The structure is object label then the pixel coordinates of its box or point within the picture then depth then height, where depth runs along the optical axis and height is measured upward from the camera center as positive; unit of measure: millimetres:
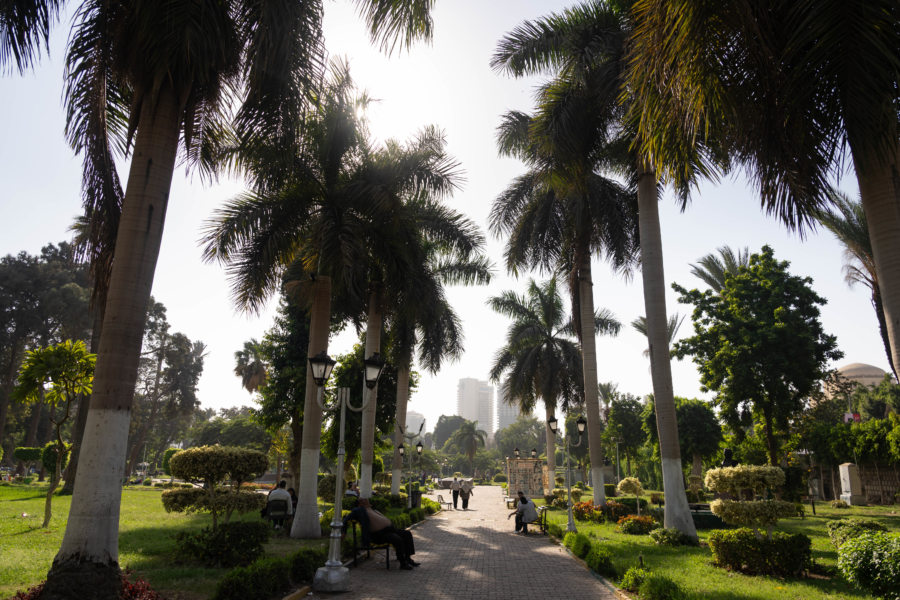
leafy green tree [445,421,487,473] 93562 +42
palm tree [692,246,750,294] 30734 +9903
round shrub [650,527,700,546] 11867 -2145
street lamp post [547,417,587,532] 13836 +389
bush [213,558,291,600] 6543 -1827
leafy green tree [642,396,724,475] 32750 +641
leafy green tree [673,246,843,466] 21531 +3942
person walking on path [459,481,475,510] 29188 -2942
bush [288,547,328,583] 8336 -1979
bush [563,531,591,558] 10836 -2182
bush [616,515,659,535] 14883 -2329
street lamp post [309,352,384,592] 8016 -1906
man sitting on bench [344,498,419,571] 9812 -1738
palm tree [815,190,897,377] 22312 +8732
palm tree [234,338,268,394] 46312 +5927
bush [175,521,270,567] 8914 -1793
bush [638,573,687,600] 6508 -1810
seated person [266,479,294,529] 14055 -1542
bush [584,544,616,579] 9109 -2109
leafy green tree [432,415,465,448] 158375 +3222
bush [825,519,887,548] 8797 -1446
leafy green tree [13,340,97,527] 13094 +1506
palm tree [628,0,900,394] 4879 +3496
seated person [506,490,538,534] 16619 -2288
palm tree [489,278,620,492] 28750 +4716
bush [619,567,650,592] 7505 -1931
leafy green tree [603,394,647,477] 44281 +985
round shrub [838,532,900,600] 5750 -1352
